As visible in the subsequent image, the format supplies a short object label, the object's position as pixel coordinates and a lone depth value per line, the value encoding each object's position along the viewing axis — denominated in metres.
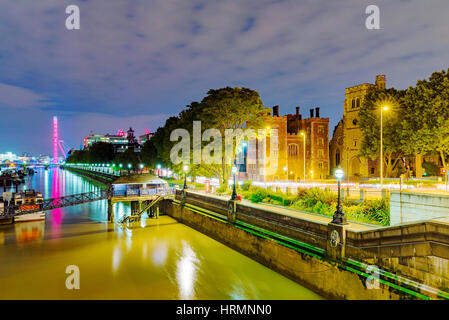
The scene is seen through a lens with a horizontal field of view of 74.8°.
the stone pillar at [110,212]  31.95
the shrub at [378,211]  16.38
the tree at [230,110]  35.97
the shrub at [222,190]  33.41
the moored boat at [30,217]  30.44
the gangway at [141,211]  31.50
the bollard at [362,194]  20.88
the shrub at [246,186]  33.28
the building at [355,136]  50.47
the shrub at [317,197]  21.09
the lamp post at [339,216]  13.88
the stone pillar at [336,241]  13.58
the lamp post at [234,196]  23.51
